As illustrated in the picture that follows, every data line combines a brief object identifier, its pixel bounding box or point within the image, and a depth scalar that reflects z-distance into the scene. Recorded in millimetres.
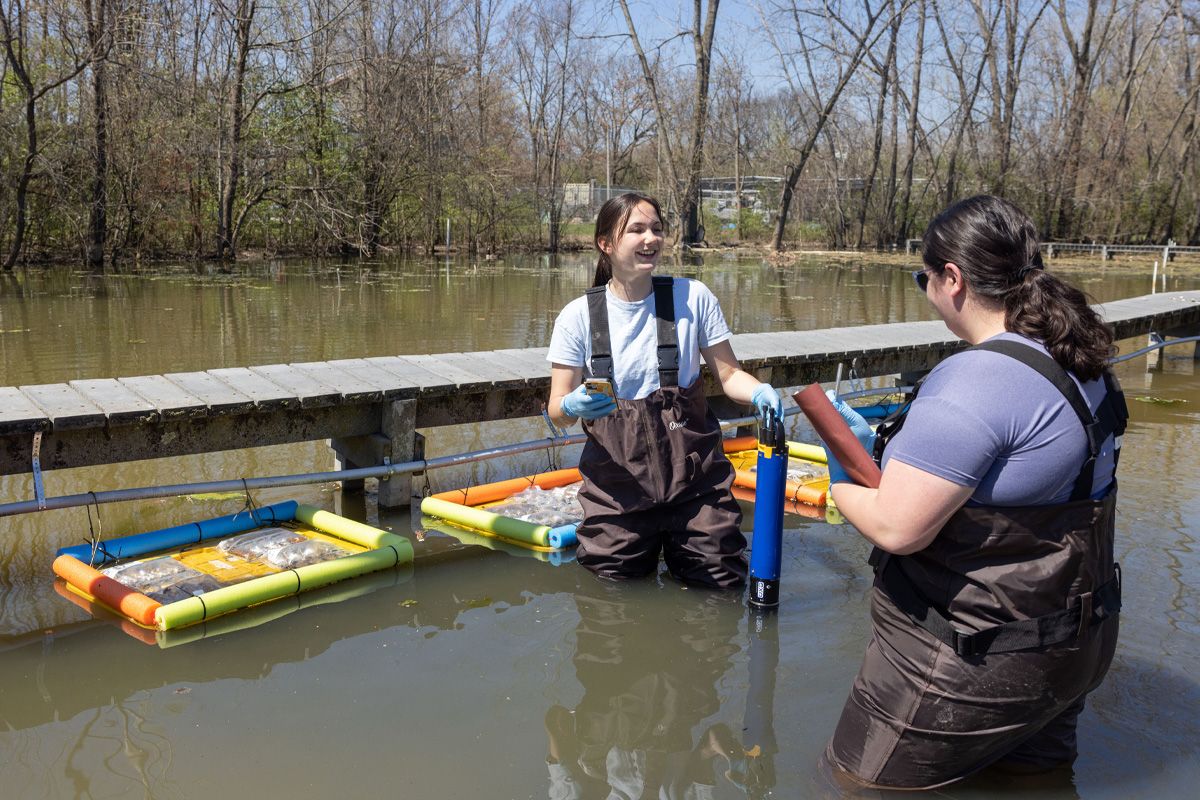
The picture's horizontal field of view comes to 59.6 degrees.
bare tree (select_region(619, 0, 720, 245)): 32906
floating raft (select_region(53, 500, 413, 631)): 4113
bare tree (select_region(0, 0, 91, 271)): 17528
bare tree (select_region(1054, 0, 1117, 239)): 35438
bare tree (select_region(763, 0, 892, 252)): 32281
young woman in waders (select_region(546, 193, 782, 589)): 4172
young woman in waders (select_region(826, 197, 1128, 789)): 2287
